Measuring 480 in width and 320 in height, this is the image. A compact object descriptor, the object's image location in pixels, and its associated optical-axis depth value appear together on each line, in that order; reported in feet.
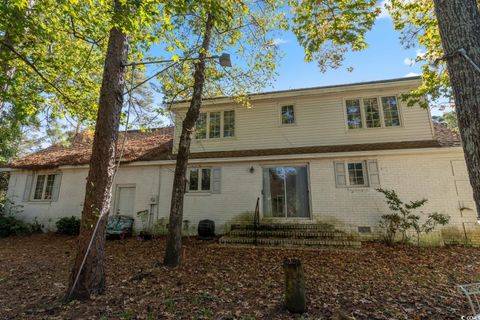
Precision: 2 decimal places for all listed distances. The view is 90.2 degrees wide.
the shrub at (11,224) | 39.58
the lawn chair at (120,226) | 34.63
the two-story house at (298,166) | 30.32
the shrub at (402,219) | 27.35
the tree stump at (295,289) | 12.92
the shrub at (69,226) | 38.09
